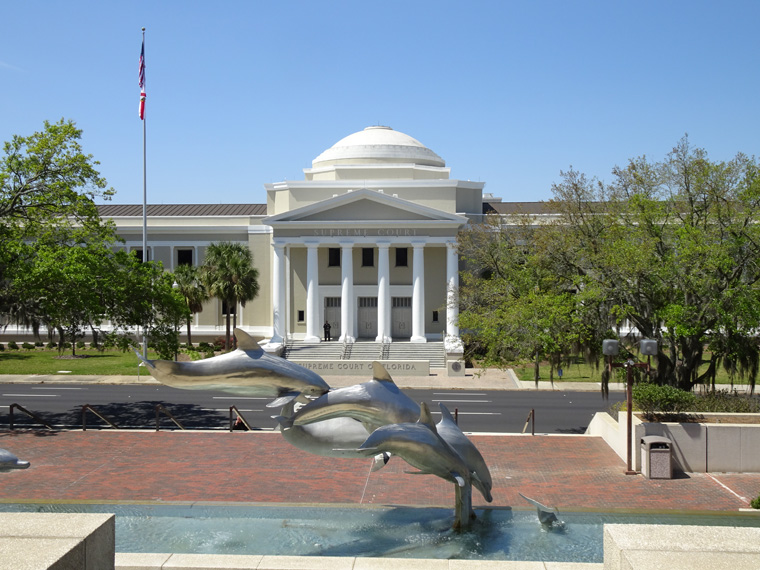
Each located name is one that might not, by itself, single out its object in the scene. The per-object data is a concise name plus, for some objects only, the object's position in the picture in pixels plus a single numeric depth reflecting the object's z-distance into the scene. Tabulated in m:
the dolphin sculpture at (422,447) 11.89
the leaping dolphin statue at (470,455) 13.56
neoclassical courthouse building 47.38
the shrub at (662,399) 20.50
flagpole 37.45
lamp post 18.45
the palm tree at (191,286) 47.47
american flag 37.09
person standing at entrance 49.19
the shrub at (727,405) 21.00
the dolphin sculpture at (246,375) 12.31
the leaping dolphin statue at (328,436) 13.65
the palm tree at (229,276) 46.84
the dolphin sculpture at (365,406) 13.15
